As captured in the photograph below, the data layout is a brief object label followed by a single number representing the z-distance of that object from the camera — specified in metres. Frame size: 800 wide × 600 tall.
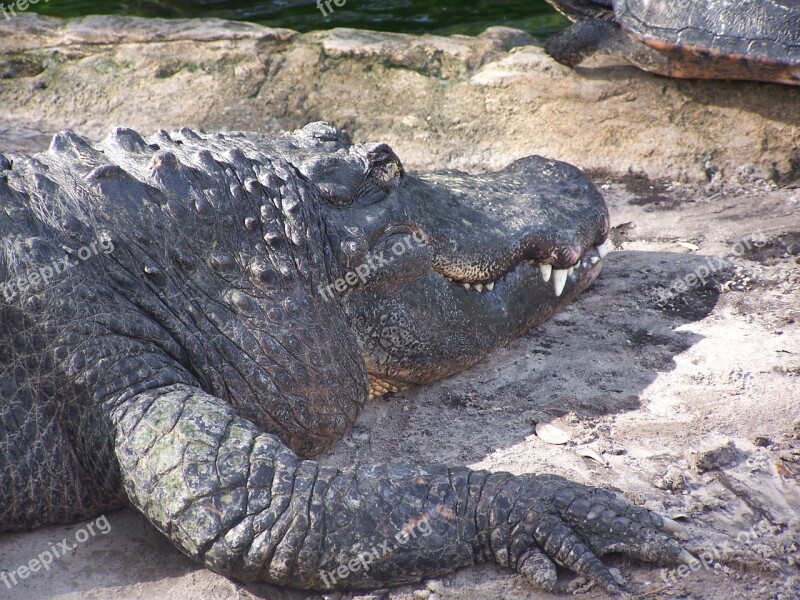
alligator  5.32
